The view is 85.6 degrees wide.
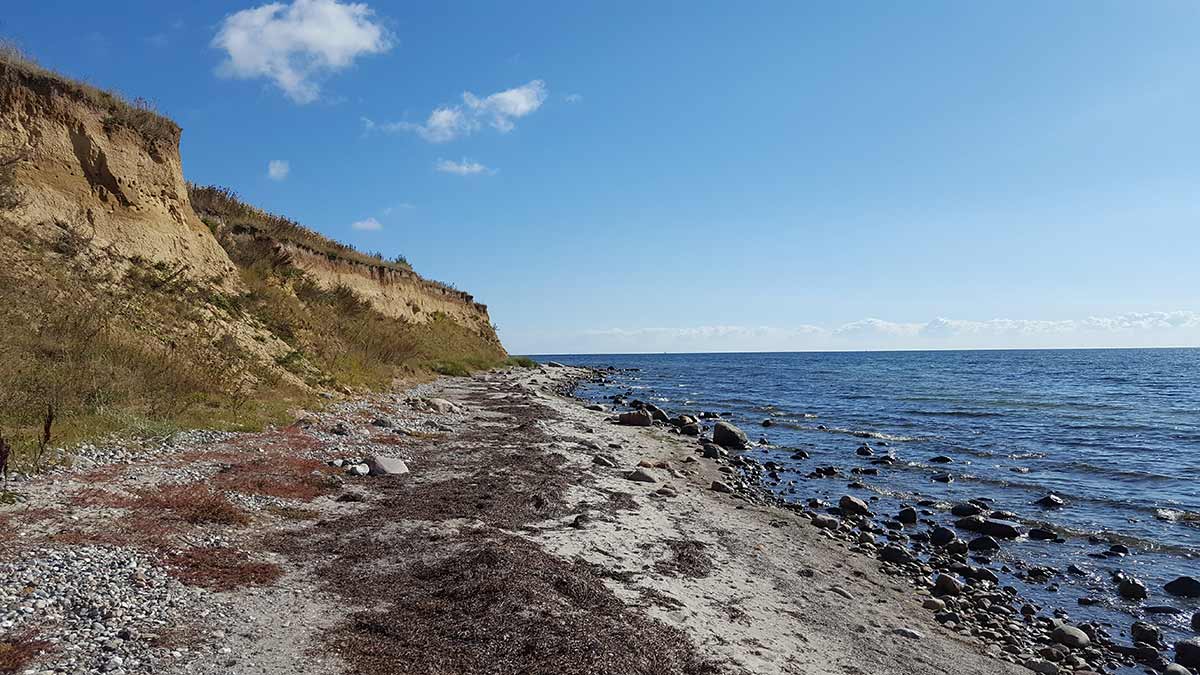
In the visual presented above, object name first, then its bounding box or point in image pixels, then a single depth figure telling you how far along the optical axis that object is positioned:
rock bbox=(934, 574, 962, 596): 10.50
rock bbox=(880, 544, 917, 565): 11.90
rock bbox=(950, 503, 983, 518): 15.02
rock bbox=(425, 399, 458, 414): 22.45
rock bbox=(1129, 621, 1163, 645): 9.15
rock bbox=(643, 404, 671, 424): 30.19
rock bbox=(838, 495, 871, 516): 15.20
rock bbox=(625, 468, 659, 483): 15.41
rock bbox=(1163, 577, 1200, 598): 10.51
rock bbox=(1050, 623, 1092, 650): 8.91
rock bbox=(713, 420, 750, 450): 23.97
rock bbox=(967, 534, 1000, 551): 12.87
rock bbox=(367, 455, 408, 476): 12.62
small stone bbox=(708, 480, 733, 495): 15.98
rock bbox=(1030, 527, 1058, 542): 13.38
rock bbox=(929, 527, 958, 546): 13.13
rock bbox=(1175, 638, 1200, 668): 8.55
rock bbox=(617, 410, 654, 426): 27.57
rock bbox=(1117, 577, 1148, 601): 10.55
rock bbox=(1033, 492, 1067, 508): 15.76
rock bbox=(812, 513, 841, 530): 13.64
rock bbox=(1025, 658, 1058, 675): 8.00
